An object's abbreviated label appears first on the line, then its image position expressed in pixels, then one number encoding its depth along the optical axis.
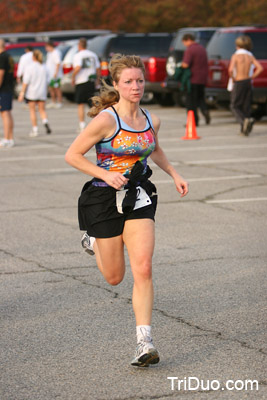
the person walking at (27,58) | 22.52
